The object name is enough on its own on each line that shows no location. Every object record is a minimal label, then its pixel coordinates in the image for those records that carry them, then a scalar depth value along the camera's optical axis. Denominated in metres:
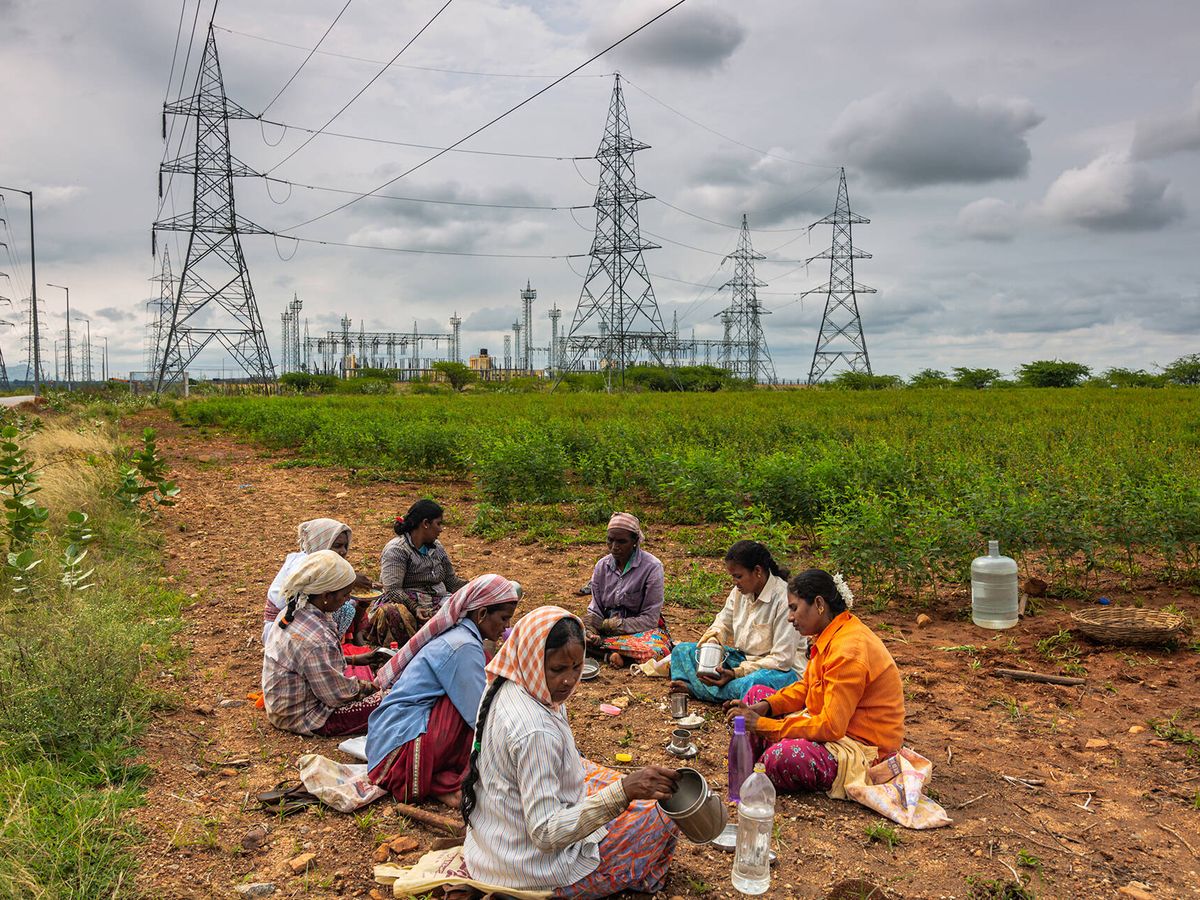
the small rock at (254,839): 3.67
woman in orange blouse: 4.02
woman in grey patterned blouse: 6.40
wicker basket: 6.08
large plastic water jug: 6.80
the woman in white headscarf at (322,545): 5.32
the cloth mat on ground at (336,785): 3.98
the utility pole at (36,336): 30.02
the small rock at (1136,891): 3.30
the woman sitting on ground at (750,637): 5.16
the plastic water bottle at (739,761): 3.88
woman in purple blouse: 6.12
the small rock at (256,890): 3.33
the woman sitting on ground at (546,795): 2.90
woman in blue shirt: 4.02
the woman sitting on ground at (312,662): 4.75
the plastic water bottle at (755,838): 3.30
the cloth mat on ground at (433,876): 3.12
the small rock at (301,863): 3.51
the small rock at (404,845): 3.67
